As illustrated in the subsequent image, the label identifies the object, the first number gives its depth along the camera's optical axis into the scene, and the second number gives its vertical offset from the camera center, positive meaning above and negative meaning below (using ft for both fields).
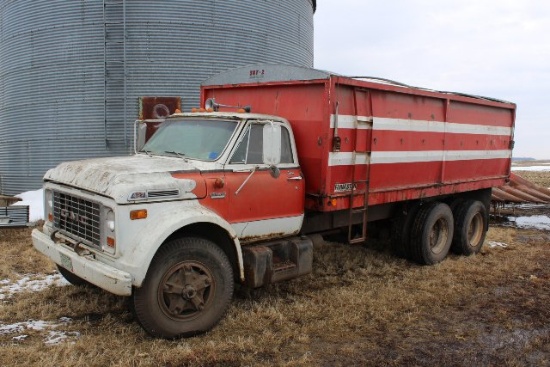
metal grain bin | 39.11 +5.12
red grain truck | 14.37 -2.23
